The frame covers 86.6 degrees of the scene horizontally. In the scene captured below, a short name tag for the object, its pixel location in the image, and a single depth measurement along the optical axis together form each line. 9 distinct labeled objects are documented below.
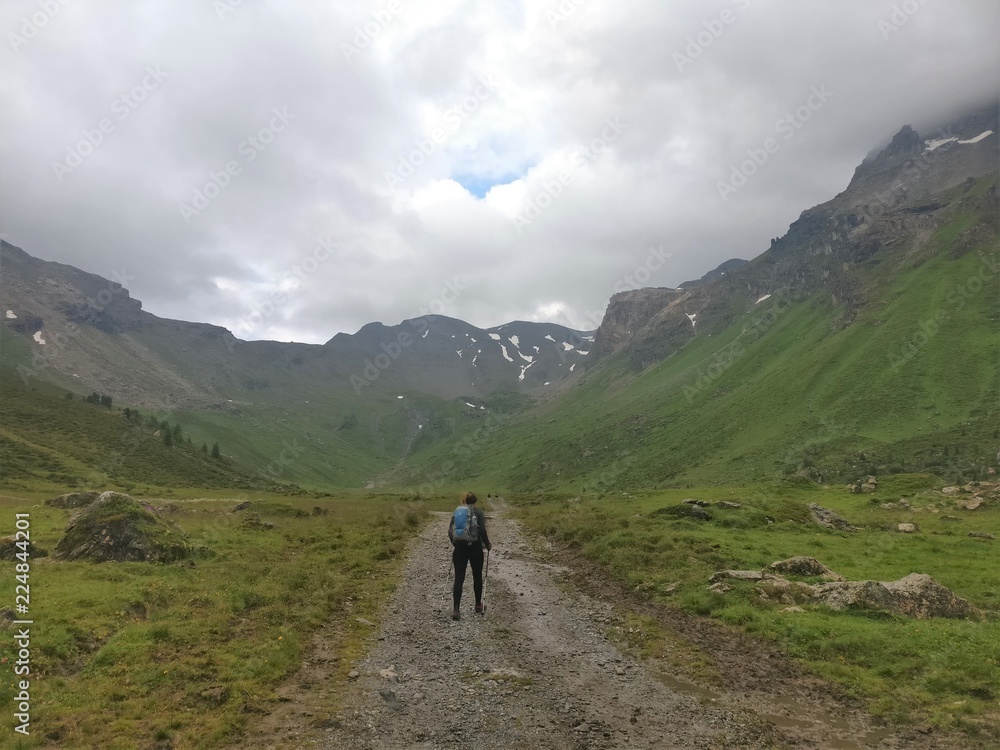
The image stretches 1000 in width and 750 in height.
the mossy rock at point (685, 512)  38.84
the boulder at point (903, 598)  17.44
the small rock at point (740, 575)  21.27
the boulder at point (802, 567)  22.58
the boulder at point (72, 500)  44.47
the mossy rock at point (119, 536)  22.59
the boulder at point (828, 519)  38.03
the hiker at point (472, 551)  17.78
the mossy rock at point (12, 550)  22.38
